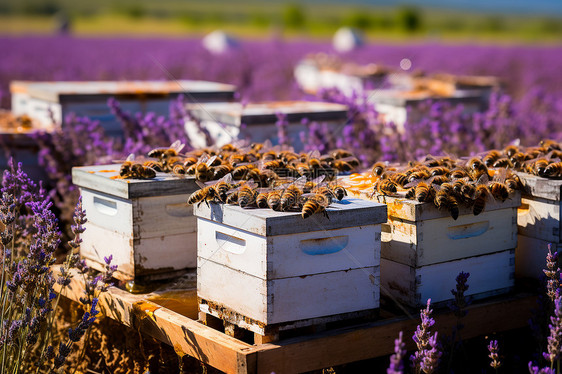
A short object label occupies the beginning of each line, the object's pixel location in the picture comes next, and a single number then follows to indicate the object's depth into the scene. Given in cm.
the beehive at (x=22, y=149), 544
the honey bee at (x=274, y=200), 301
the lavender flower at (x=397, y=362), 229
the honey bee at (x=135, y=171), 363
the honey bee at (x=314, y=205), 288
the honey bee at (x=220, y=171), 353
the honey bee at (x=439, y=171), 356
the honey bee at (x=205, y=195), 316
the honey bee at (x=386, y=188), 341
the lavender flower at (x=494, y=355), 277
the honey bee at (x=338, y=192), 326
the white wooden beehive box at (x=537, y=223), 355
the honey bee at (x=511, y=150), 406
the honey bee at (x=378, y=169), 379
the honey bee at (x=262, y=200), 305
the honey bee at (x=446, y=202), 319
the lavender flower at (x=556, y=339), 263
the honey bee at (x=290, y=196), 299
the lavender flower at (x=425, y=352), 266
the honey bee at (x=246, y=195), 306
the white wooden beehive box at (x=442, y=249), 328
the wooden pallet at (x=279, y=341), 293
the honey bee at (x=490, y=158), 401
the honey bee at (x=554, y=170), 362
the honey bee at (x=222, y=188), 316
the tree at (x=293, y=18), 6575
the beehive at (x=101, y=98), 618
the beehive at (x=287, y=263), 293
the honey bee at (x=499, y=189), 341
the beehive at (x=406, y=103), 688
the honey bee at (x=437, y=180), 337
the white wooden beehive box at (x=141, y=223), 358
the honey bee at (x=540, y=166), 367
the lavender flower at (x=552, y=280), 301
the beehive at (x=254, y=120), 541
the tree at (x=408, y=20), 6222
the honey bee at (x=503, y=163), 393
